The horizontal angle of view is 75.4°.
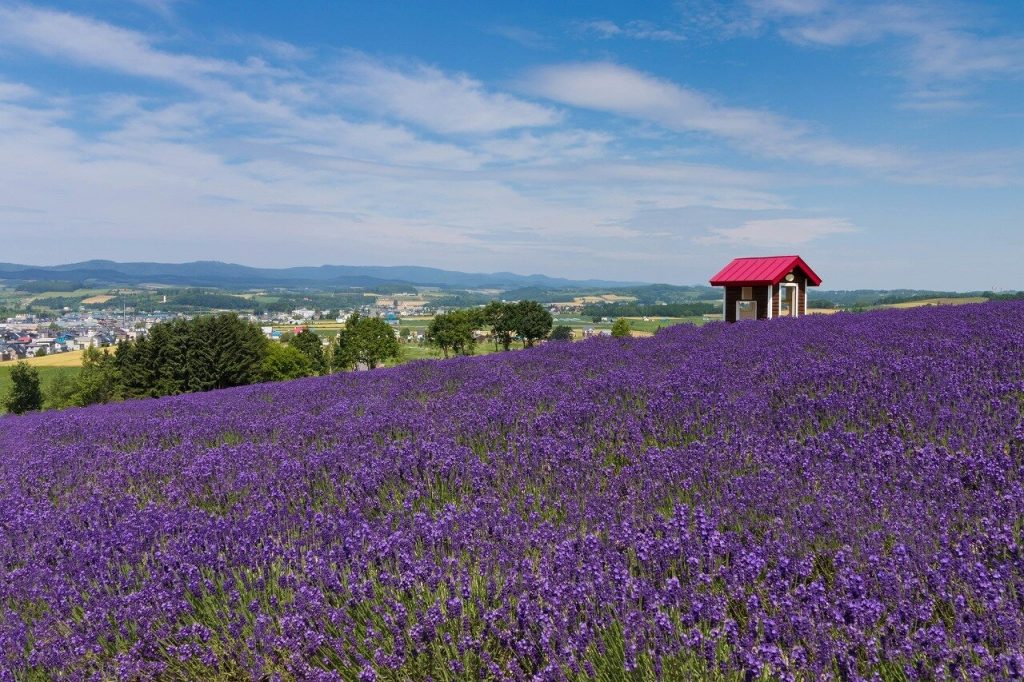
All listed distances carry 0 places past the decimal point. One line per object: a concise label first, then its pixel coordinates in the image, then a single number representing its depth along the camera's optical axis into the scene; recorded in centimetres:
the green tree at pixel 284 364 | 6544
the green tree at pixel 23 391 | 6388
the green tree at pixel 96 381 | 5909
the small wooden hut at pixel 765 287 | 2262
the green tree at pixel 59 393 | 6756
